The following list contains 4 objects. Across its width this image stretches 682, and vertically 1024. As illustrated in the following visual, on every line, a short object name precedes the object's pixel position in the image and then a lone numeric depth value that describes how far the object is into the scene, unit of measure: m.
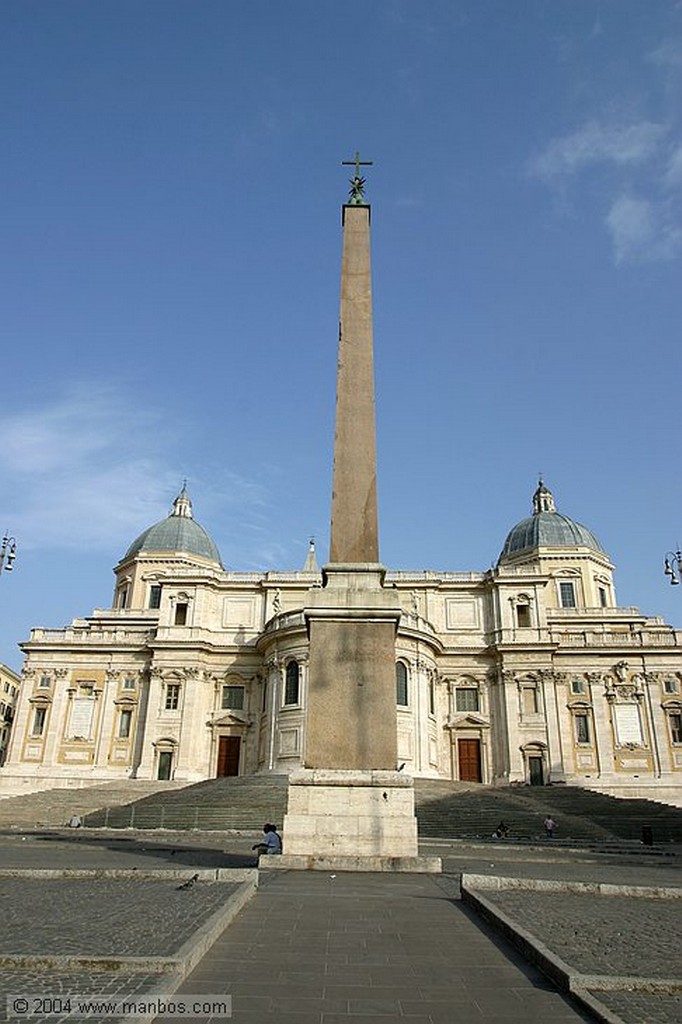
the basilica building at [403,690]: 42.06
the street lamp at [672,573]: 27.43
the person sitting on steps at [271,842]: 14.28
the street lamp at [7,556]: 25.52
